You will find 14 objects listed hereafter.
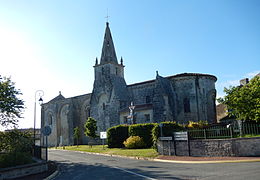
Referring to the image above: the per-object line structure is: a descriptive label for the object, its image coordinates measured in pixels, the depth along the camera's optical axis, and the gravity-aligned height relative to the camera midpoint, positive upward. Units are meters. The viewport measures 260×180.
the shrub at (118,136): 26.58 -1.41
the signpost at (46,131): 17.03 -0.42
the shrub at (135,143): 23.70 -1.97
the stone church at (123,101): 33.62 +3.37
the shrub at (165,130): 19.98 -0.66
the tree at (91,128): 31.34 -0.53
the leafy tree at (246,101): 17.45 +1.41
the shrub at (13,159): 12.80 -1.81
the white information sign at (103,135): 26.66 -1.26
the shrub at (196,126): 23.74 -0.47
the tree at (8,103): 16.31 +1.60
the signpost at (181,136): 16.92 -1.05
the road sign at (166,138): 17.83 -1.23
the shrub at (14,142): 14.71 -0.98
